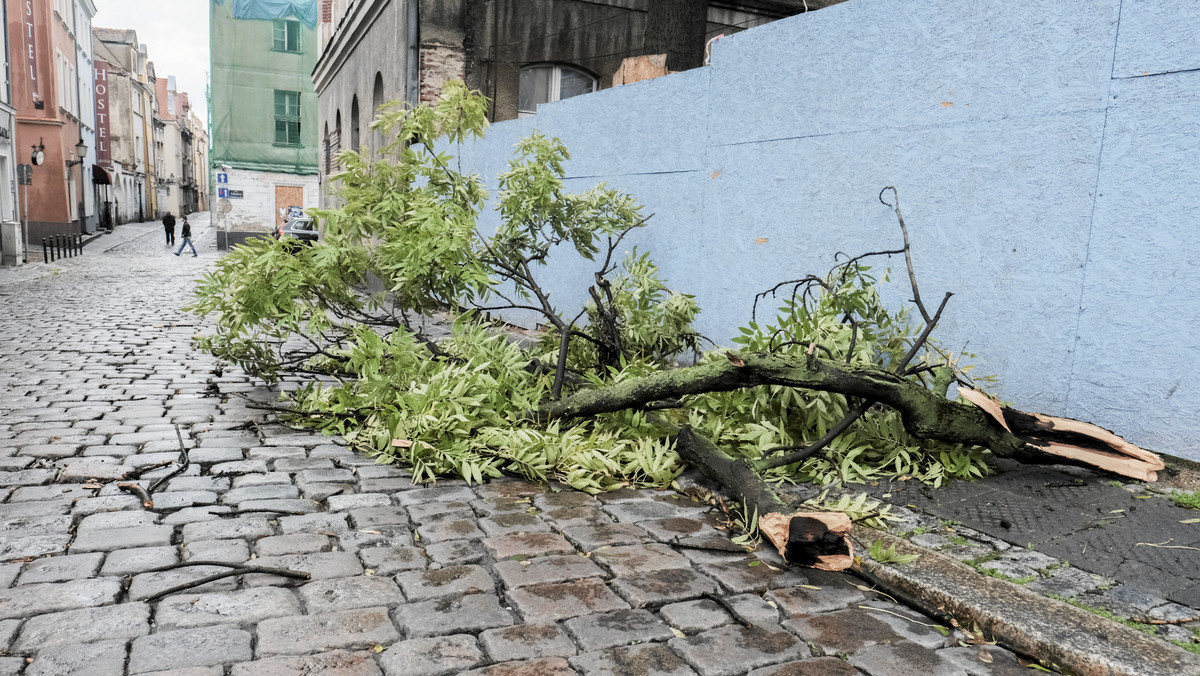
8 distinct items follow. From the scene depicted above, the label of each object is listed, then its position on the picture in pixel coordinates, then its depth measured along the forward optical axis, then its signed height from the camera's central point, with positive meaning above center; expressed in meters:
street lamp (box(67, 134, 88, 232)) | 28.93 +1.86
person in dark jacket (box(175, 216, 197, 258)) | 29.14 -0.85
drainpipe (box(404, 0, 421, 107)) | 13.90 +2.70
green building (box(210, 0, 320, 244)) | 35.47 +4.36
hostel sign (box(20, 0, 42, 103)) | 27.39 +5.10
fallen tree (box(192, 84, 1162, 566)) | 4.36 -0.88
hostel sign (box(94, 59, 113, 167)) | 44.94 +4.78
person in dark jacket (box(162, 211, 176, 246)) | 33.78 -0.70
